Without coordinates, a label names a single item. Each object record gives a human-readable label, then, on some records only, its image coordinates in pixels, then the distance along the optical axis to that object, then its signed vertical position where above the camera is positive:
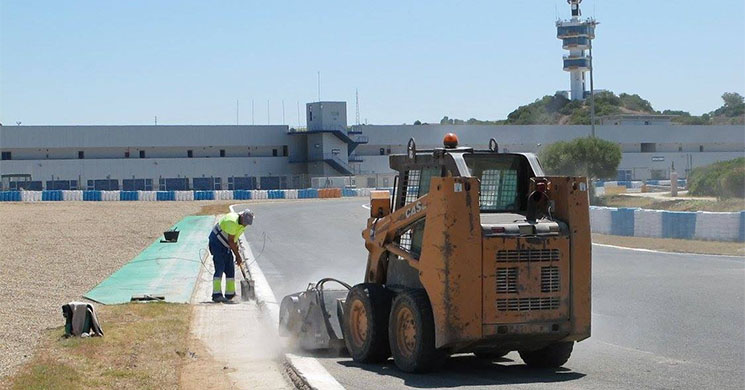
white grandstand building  89.12 +2.21
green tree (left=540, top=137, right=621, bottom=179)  69.19 +0.82
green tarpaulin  17.34 -2.04
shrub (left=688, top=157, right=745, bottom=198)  52.31 -0.71
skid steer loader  9.13 -0.90
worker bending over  16.16 -1.18
